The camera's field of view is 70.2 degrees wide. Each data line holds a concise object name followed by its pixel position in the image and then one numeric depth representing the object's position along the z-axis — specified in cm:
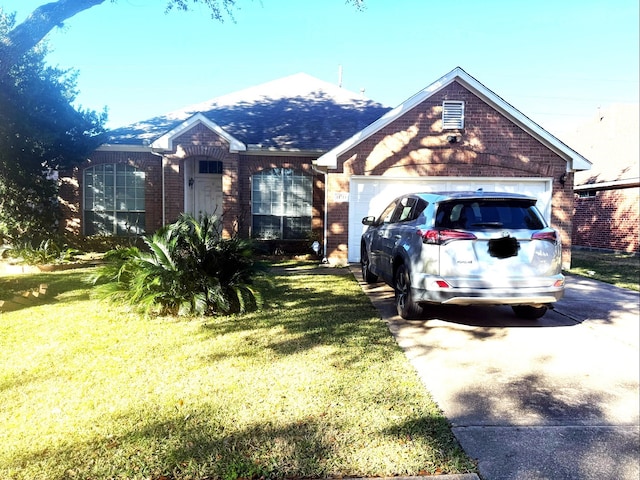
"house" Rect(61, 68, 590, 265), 1226
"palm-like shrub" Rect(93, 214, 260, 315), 632
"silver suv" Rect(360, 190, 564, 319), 551
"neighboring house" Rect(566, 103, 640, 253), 1755
